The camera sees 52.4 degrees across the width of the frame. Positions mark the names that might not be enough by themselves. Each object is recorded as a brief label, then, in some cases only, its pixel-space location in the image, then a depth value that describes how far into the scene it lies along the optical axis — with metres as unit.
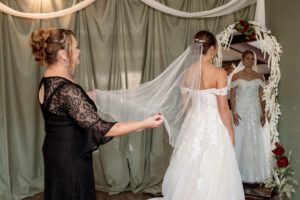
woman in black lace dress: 1.59
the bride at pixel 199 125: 2.70
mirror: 3.11
